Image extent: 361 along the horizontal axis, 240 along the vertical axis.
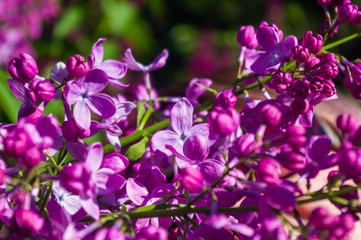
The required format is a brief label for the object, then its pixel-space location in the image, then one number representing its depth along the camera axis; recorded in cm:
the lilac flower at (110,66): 30
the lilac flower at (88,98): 28
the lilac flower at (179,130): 29
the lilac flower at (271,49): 30
